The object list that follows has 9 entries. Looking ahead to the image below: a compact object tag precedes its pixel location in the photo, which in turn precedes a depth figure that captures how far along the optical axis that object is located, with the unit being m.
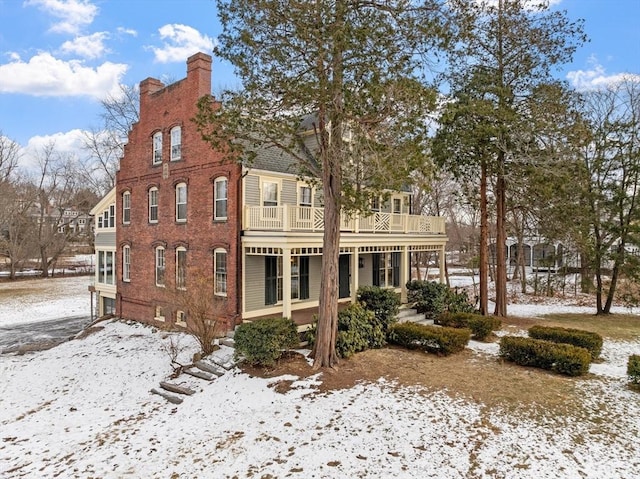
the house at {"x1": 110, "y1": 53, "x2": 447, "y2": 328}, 14.11
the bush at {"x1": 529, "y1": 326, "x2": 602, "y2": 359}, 11.41
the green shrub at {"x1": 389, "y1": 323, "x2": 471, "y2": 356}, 11.61
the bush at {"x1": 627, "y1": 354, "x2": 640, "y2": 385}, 9.11
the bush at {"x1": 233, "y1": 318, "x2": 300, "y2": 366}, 10.67
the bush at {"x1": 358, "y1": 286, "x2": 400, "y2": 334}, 13.59
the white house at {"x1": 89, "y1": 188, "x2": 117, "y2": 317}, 21.16
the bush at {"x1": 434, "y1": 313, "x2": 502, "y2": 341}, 13.46
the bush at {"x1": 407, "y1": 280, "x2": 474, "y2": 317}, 16.66
